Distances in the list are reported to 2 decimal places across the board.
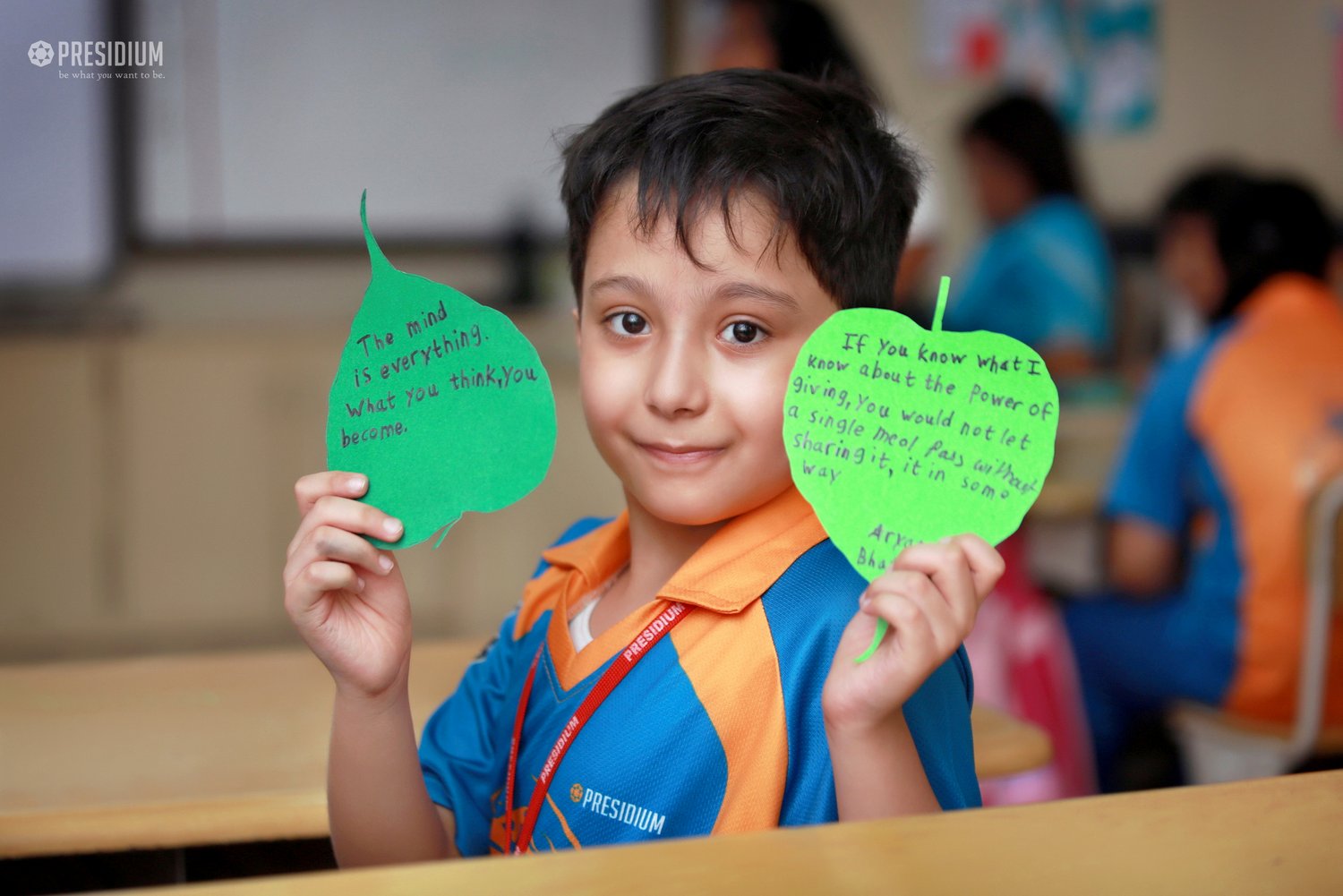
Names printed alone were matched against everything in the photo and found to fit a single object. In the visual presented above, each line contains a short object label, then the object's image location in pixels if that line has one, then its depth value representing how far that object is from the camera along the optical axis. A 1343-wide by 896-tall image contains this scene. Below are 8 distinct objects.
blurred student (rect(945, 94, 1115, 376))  3.23
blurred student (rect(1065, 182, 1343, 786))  1.92
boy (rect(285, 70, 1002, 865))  0.74
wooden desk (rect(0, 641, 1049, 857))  0.84
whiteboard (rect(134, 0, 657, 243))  3.60
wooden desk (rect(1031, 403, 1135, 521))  2.44
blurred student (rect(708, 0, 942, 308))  2.36
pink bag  2.16
